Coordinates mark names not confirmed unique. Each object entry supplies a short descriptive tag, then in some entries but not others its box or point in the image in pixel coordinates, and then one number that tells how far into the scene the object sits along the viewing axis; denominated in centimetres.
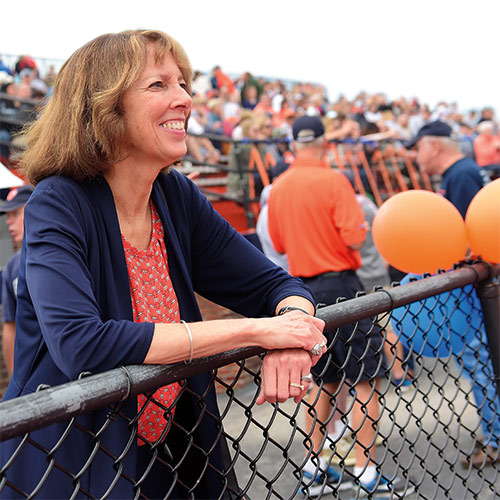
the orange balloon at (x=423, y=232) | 280
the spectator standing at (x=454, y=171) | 398
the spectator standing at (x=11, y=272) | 392
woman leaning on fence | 141
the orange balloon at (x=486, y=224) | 267
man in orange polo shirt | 402
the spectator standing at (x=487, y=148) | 1016
